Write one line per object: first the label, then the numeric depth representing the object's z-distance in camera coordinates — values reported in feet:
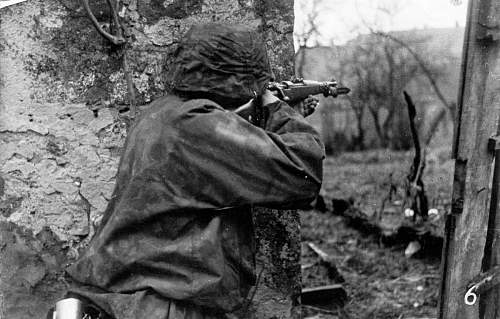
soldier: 6.21
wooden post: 7.67
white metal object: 6.24
